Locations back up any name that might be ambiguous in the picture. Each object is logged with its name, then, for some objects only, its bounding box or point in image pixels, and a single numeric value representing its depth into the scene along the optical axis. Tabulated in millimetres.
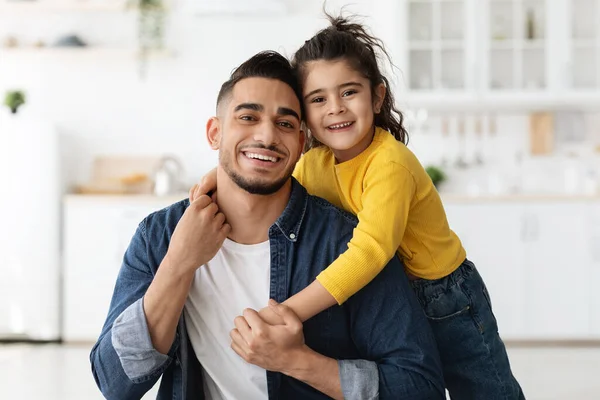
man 1405
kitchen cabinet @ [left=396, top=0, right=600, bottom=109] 4844
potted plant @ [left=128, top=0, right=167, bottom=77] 5193
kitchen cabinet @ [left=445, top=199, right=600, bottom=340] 4570
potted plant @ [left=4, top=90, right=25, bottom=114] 4980
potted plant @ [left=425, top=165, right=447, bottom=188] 5014
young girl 1781
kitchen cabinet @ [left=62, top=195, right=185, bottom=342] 4684
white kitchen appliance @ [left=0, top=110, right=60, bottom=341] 4680
